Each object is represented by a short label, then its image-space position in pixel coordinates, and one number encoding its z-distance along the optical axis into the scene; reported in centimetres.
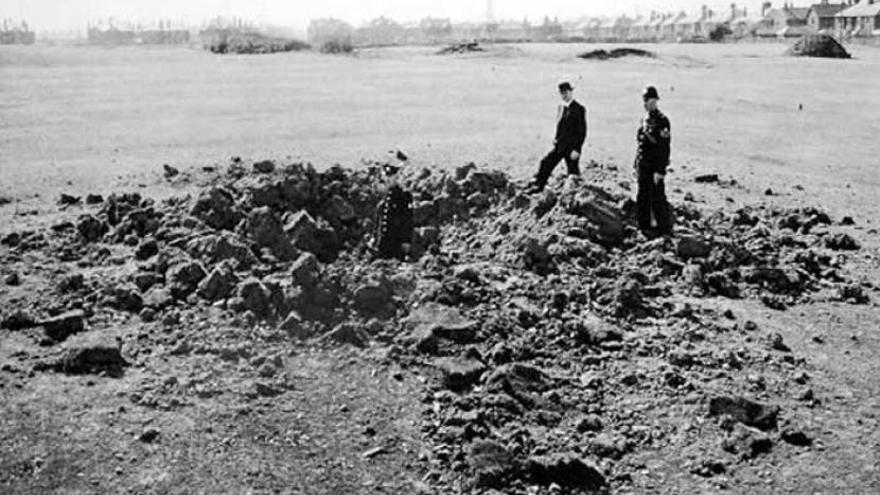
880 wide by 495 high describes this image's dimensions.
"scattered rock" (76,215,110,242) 1068
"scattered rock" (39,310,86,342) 809
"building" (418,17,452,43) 12286
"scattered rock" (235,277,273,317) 826
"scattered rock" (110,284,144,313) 862
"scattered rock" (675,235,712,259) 975
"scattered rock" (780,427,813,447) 634
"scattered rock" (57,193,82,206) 1270
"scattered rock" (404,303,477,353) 780
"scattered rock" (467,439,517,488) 585
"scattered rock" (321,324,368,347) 793
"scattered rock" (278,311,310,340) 797
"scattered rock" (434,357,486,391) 719
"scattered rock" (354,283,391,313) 836
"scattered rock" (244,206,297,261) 960
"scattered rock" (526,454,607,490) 589
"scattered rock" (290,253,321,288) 842
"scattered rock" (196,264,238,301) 856
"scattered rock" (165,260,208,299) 871
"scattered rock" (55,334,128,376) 743
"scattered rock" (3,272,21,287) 930
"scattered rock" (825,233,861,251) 1070
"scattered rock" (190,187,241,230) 1031
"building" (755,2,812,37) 7880
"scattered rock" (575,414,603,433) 656
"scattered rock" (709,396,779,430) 655
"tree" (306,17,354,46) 14375
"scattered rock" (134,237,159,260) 985
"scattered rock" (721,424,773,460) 620
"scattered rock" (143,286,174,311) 855
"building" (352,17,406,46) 12144
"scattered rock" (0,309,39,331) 827
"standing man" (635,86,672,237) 1036
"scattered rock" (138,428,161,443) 638
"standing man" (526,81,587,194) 1198
